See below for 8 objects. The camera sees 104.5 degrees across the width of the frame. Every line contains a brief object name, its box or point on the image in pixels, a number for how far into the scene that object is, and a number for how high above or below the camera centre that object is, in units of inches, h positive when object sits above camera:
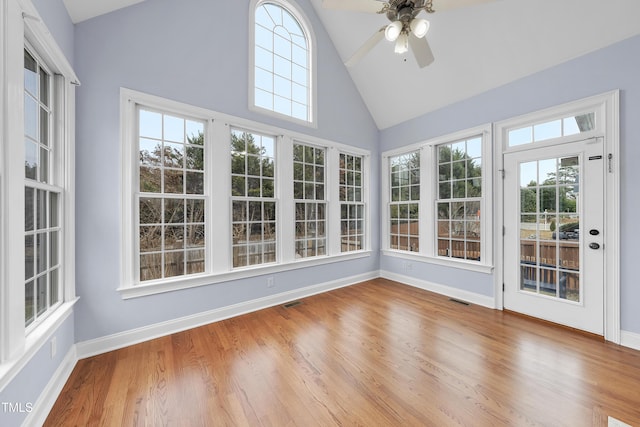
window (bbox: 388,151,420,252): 172.1 +7.7
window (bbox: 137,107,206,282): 101.6 +7.8
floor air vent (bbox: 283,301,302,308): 134.1 -50.0
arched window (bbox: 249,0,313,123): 134.8 +88.7
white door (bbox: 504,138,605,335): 102.4 -10.0
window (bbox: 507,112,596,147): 105.3 +38.2
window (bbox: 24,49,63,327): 64.0 +4.4
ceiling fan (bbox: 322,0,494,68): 74.1 +61.6
